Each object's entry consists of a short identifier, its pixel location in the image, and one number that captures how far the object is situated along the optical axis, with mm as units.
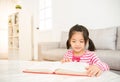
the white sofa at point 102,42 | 2697
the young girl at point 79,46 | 1246
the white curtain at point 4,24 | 6883
